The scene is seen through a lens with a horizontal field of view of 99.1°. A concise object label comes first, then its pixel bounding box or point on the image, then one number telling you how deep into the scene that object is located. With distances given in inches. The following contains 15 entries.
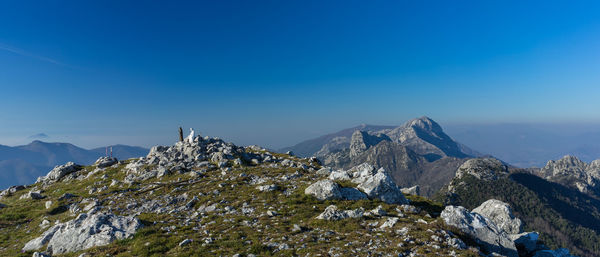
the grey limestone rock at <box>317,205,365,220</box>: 842.5
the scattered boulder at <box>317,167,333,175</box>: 1566.3
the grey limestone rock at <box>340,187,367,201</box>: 1062.4
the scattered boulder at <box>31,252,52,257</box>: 692.2
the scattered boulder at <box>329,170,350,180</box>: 1407.5
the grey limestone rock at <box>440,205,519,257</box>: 731.4
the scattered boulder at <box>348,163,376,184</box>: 1305.7
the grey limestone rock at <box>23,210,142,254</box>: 746.5
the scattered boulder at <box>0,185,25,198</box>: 1738.9
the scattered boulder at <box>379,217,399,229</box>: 761.0
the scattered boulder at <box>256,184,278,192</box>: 1178.9
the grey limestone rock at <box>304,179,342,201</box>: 1055.6
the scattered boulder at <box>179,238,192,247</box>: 686.1
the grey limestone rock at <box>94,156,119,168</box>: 2025.7
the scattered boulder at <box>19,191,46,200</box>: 1459.2
